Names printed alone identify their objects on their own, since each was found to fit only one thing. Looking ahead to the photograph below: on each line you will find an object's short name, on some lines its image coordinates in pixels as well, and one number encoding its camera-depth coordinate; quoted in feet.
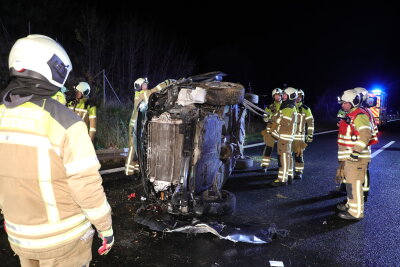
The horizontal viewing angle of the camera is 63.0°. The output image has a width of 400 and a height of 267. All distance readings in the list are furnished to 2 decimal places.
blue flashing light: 70.34
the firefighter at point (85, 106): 19.39
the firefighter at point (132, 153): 18.93
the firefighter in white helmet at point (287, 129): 20.98
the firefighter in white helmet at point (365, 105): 15.82
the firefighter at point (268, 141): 23.58
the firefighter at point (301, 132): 22.77
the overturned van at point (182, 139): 12.57
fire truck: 68.08
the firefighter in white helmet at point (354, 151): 15.05
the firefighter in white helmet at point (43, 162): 6.09
